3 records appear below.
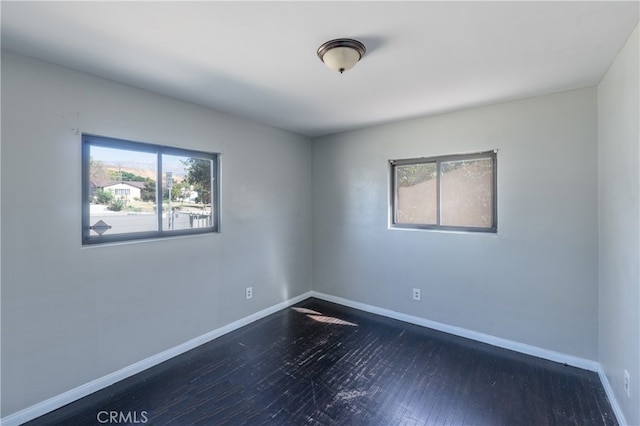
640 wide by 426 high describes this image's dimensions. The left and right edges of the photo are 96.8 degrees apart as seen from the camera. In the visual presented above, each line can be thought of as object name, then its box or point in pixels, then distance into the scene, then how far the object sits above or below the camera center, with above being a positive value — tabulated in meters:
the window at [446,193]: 3.03 +0.21
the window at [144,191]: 2.29 +0.19
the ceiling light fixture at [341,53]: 1.75 +1.01
